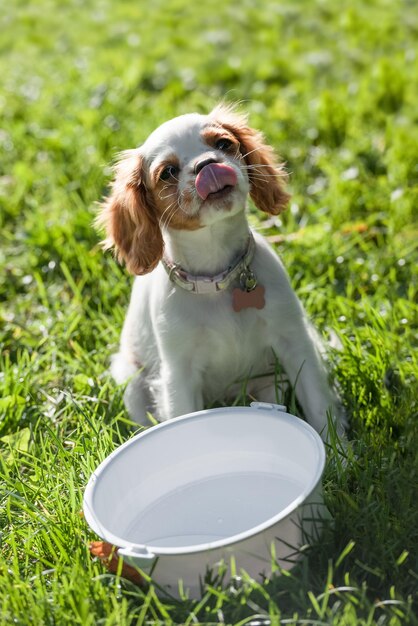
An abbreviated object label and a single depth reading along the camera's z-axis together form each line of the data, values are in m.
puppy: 2.76
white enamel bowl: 2.51
